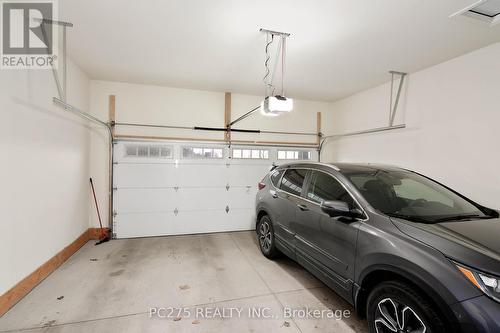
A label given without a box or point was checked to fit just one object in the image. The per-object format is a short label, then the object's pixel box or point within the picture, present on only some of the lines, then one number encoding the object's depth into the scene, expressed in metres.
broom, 4.35
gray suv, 1.31
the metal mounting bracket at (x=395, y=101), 3.91
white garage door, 4.60
